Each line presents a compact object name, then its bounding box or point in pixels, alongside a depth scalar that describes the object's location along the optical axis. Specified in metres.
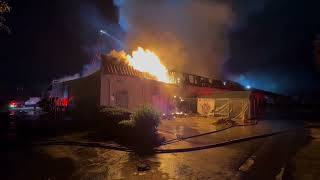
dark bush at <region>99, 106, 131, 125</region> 8.59
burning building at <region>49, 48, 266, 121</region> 12.55
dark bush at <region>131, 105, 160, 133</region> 7.84
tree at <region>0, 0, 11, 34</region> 4.58
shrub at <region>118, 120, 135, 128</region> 7.86
